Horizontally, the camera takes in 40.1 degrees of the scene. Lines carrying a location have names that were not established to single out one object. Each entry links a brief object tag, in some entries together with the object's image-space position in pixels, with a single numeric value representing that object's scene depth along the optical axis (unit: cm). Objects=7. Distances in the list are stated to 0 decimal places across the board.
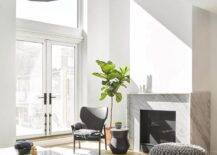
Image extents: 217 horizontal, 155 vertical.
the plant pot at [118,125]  573
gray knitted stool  396
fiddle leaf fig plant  599
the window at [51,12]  618
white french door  615
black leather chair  524
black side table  546
